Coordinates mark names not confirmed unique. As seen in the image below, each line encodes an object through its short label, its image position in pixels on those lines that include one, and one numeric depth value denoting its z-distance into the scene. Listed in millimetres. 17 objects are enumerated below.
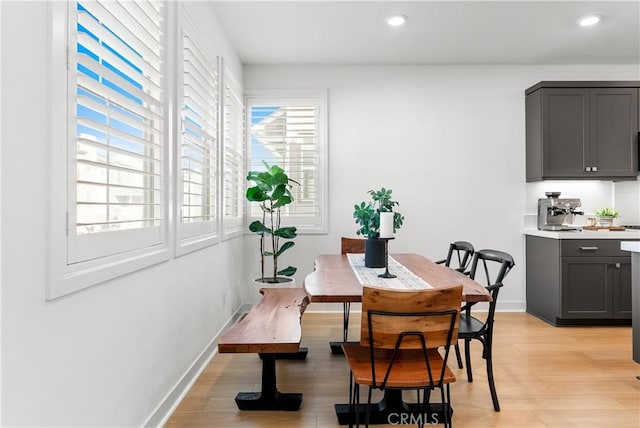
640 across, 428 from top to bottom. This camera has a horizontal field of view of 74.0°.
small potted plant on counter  4539
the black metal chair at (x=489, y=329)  2471
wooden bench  2107
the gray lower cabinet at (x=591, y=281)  4113
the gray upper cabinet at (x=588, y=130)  4383
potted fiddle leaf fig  4105
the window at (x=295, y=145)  4754
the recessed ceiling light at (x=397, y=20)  3516
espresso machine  4496
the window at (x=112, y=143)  1486
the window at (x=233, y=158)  3919
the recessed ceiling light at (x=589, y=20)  3537
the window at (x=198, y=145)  2680
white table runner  2281
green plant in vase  2594
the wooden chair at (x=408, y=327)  1744
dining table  2014
